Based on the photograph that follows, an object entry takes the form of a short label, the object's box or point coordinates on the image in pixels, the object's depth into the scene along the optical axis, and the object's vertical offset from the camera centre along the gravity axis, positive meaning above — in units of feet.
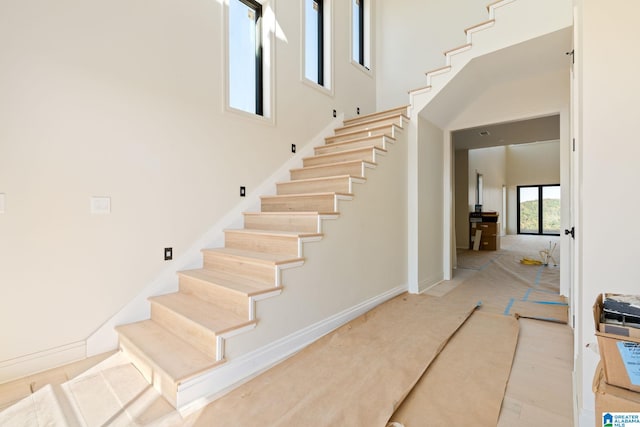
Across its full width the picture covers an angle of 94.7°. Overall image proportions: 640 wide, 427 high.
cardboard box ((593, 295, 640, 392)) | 2.80 -1.46
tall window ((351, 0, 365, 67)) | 16.47 +10.18
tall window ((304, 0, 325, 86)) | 13.39 +7.90
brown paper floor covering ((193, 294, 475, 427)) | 4.81 -3.33
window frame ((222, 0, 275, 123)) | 10.88 +5.60
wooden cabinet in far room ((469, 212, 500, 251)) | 23.47 -1.56
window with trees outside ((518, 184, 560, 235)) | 39.68 +0.08
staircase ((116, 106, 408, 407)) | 5.59 -1.69
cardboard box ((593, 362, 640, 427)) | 2.71 -1.80
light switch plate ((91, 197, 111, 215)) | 6.88 +0.14
